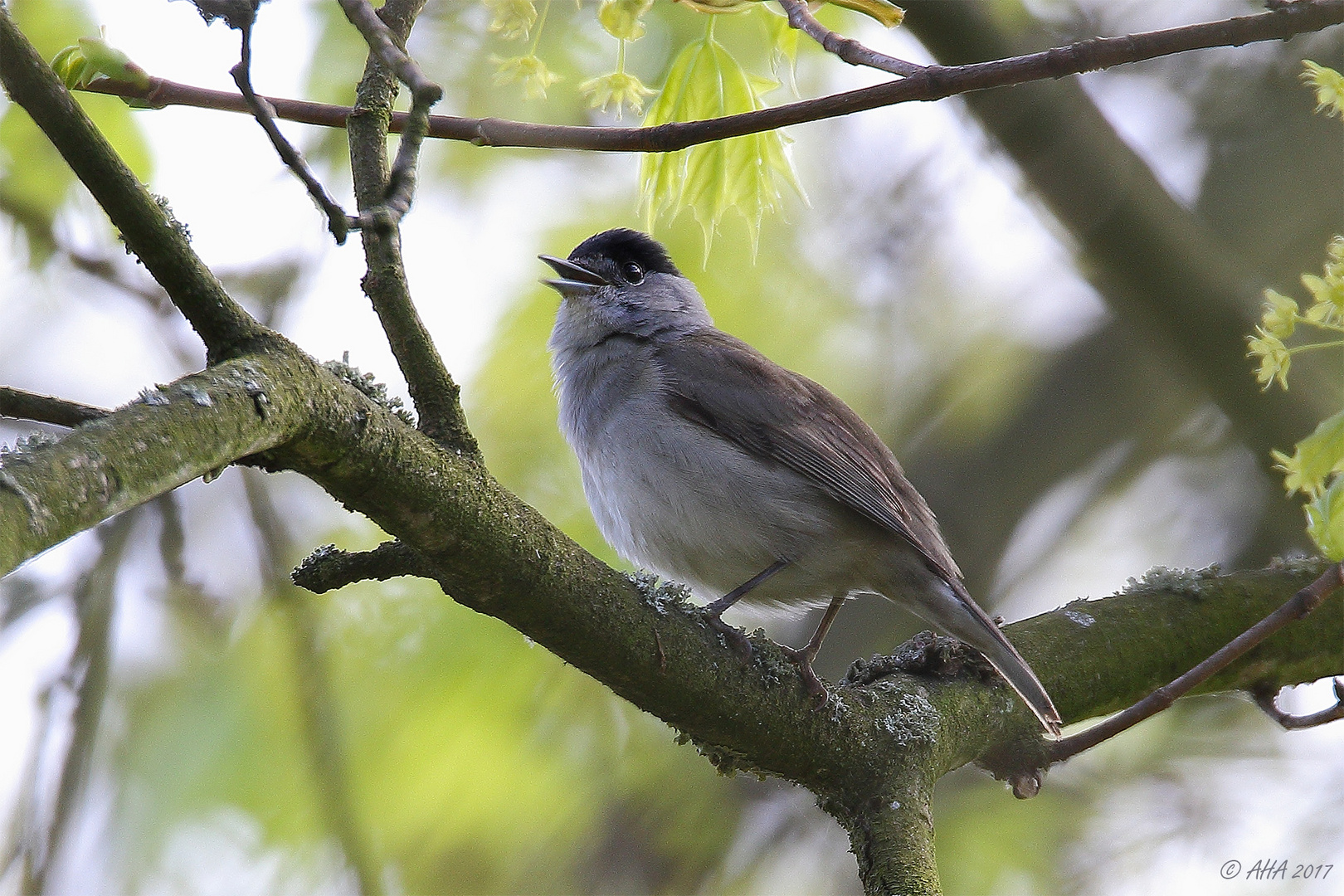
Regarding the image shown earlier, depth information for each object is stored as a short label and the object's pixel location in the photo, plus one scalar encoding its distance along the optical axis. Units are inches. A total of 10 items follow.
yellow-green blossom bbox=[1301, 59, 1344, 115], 162.1
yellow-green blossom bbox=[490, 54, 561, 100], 230.2
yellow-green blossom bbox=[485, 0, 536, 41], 227.1
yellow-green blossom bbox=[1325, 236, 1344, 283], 161.8
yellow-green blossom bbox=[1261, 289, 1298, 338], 175.9
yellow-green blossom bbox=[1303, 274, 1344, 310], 161.2
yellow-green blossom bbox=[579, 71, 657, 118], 239.1
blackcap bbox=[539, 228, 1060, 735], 313.3
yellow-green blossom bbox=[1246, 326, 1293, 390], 171.2
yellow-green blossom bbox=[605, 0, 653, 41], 223.3
